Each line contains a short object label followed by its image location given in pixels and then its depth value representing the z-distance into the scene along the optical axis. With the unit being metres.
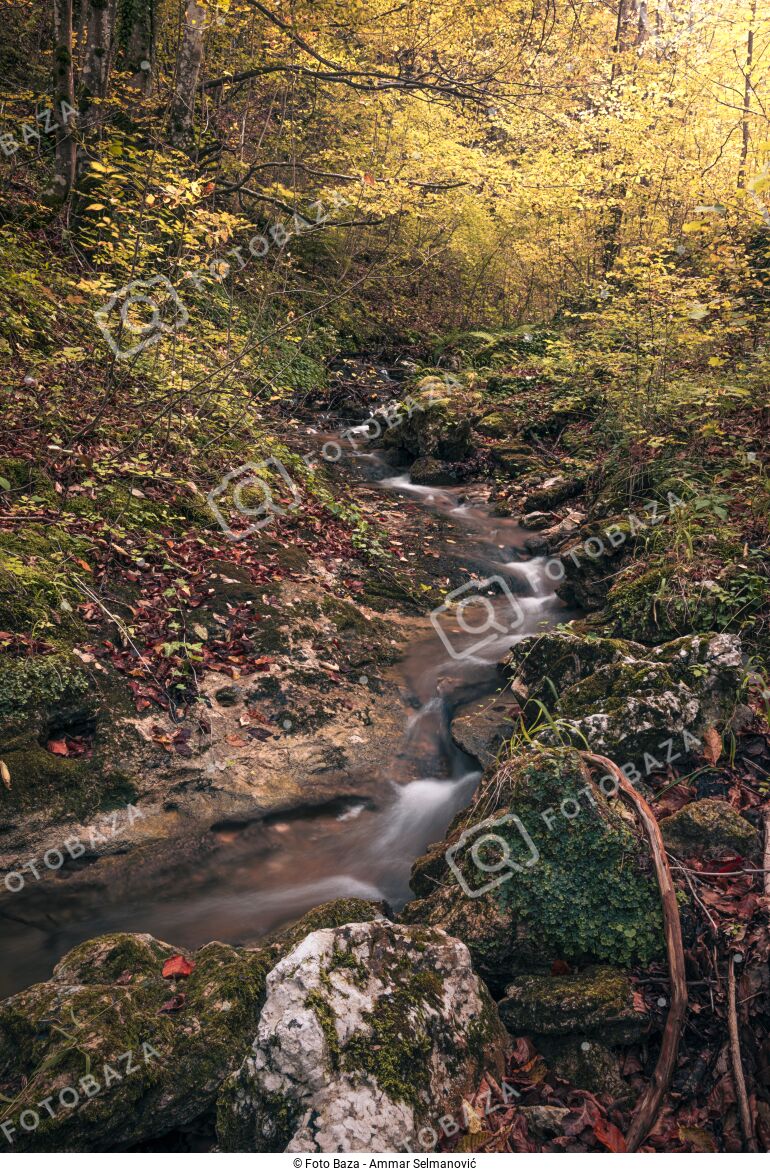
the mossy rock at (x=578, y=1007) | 2.83
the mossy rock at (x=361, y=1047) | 2.51
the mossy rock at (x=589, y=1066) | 2.74
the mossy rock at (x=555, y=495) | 10.05
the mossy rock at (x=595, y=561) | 7.18
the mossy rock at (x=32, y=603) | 4.79
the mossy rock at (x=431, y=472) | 11.40
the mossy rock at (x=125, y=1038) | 2.74
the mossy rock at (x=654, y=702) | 4.04
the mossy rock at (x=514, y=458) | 11.08
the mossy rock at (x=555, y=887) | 3.13
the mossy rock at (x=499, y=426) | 12.04
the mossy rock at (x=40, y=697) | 4.43
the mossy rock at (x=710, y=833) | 3.33
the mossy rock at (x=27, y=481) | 5.68
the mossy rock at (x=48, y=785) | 4.29
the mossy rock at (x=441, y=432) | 11.66
